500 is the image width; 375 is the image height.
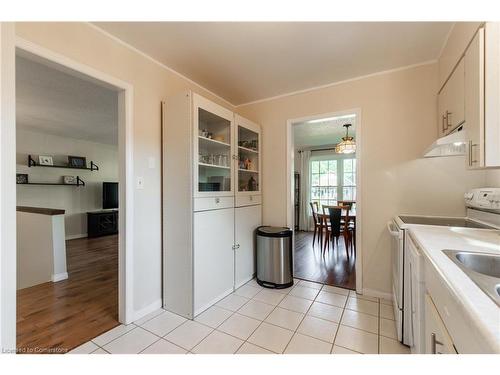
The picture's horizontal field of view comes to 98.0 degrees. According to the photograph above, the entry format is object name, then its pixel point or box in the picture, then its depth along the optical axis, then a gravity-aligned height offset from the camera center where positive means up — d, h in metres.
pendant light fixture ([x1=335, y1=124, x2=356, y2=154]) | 3.75 +0.68
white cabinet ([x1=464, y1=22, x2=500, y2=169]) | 1.00 +0.41
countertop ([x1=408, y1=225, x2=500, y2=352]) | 0.50 -0.31
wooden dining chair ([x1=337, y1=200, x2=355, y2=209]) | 4.66 -0.39
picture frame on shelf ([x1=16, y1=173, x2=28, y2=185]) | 4.25 +0.15
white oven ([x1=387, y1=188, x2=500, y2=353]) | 1.23 -0.46
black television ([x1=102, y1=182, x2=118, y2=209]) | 5.61 -0.25
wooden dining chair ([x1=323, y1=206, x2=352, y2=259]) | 3.62 -0.63
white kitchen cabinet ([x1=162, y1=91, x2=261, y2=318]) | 1.94 -0.18
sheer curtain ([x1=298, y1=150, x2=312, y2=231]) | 6.05 -0.11
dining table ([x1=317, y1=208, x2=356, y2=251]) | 3.88 -0.60
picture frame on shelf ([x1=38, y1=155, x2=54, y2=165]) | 4.55 +0.55
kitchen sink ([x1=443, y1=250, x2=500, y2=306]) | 0.95 -0.34
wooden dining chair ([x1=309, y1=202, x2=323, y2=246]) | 4.04 -0.74
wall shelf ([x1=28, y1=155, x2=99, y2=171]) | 4.42 +0.45
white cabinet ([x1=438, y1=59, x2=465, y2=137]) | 1.38 +0.60
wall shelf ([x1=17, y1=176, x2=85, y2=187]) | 4.52 +0.05
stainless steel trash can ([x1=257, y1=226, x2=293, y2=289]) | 2.54 -0.87
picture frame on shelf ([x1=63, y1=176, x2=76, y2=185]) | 4.96 +0.13
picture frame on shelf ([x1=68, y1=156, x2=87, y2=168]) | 5.03 +0.57
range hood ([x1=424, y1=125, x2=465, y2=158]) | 1.30 +0.28
